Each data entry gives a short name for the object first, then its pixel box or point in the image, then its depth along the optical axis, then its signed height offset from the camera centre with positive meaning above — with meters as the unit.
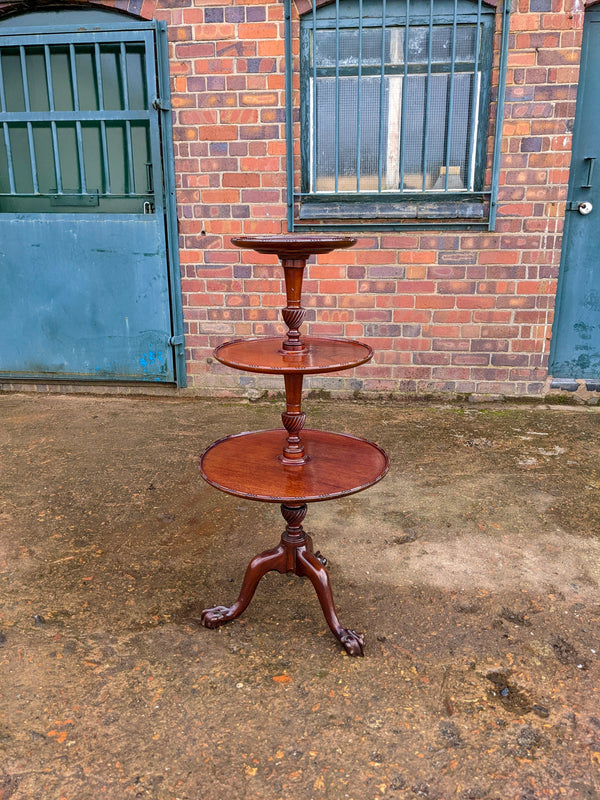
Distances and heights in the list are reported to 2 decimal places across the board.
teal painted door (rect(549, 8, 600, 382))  3.93 -0.27
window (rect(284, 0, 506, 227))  3.89 +0.63
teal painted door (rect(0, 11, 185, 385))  4.09 +0.04
